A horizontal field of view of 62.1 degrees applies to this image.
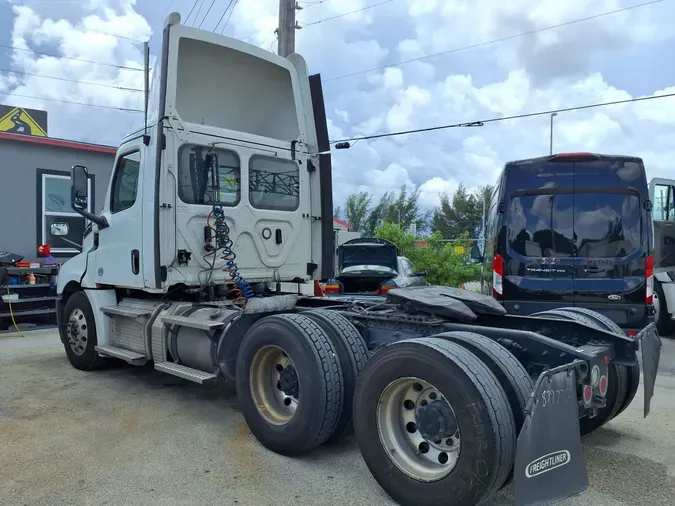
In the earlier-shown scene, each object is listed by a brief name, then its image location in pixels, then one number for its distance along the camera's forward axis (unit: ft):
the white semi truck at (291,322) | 9.75
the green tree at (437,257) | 59.06
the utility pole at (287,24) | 43.78
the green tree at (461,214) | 176.55
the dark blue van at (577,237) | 21.58
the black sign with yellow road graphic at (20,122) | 89.76
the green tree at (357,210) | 154.81
